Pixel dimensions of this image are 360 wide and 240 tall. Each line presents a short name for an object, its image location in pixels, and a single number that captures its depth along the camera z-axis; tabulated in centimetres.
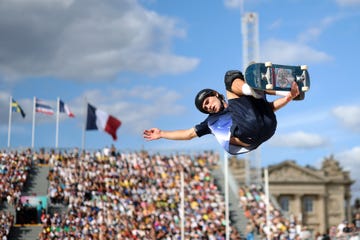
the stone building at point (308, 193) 8300
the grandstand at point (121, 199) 3152
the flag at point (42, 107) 4531
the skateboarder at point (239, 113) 837
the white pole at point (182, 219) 2901
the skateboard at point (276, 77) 779
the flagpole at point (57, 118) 4550
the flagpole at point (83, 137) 4295
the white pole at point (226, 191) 2806
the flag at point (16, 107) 4600
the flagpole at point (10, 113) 4540
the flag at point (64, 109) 4634
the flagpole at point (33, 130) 4444
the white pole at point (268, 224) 2876
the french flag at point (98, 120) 4429
